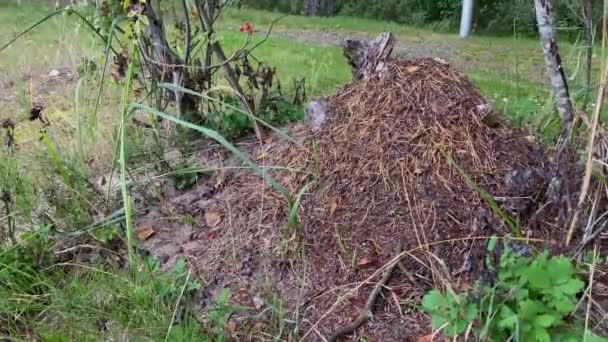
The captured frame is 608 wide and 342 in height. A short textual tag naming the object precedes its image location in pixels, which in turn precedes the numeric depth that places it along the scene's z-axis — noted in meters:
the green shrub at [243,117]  3.72
